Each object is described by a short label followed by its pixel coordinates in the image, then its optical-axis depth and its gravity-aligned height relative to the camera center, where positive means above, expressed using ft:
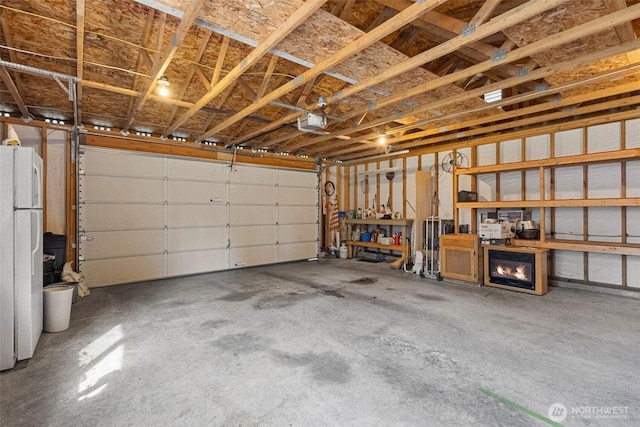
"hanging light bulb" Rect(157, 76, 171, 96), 11.60 +5.23
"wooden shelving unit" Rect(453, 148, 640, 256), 13.70 +0.63
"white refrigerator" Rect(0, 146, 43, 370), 8.09 -1.14
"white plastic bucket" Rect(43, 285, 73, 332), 10.52 -3.41
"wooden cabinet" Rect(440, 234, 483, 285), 17.24 -2.66
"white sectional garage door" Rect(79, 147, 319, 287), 17.52 -0.08
